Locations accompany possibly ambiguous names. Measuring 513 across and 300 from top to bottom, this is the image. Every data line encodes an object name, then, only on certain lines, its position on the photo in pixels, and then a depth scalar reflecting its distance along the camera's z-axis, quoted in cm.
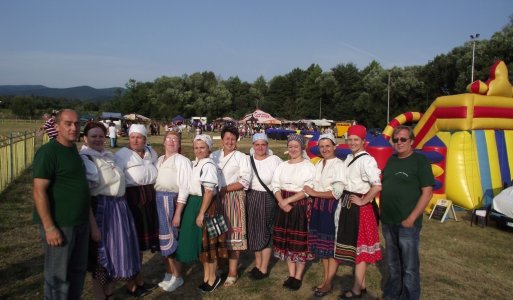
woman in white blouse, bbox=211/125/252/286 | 424
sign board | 785
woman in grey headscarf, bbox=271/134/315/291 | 410
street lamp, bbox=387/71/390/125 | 4302
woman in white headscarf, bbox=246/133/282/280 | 436
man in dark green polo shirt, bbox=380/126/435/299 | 342
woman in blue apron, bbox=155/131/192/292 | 396
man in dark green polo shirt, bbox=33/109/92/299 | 272
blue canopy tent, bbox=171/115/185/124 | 3382
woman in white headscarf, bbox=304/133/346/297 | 392
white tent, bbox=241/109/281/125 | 3475
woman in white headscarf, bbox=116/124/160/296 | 380
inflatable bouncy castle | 820
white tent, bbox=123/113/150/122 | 4241
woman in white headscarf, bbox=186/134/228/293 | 384
